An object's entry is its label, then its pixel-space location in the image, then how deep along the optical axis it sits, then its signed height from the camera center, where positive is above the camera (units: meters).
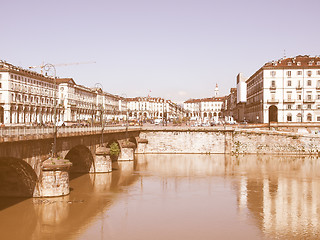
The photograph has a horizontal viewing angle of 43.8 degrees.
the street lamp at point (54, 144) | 35.47 -1.98
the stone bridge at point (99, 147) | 32.34 -3.66
